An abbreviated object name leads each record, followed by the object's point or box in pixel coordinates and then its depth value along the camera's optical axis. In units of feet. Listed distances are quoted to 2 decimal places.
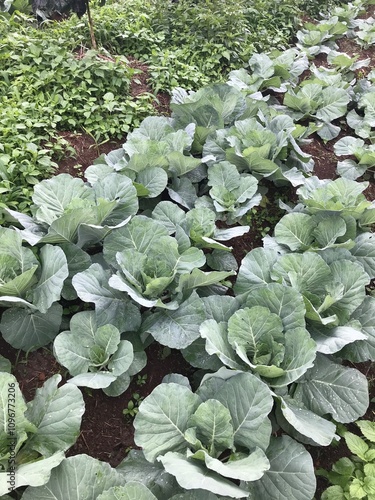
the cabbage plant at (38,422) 5.59
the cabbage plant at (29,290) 6.86
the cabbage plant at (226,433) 5.60
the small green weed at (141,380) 7.29
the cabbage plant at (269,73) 14.43
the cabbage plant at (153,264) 7.17
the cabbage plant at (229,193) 9.60
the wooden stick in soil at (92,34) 12.99
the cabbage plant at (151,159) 9.40
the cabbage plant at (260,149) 10.51
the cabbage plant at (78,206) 7.75
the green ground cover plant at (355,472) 6.06
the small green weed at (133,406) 6.93
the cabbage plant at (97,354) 6.53
